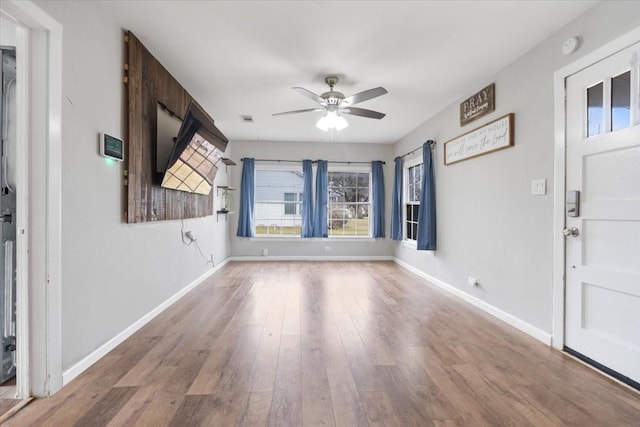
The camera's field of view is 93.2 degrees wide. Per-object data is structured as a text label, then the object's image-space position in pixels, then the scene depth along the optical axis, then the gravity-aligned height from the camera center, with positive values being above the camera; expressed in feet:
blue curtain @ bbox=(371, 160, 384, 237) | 20.68 +1.25
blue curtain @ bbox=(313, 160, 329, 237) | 20.17 +0.65
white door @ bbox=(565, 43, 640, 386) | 6.06 -0.03
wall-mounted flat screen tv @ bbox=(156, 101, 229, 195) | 9.04 +2.00
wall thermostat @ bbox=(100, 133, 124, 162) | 6.98 +1.53
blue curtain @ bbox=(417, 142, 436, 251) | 14.25 +0.22
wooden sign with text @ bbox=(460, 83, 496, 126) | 10.29 +3.95
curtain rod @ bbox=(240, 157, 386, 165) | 20.25 +3.44
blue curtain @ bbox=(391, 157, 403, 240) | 19.12 +0.60
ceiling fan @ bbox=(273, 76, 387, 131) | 9.78 +3.82
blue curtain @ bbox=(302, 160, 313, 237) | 20.21 +0.85
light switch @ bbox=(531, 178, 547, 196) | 8.14 +0.73
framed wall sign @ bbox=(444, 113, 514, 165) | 9.48 +2.59
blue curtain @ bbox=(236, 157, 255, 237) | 19.83 +0.67
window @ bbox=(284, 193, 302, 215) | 20.74 +0.52
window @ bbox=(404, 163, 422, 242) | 17.54 +0.84
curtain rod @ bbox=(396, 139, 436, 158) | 14.52 +3.39
